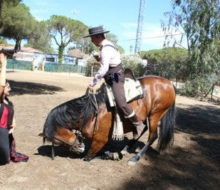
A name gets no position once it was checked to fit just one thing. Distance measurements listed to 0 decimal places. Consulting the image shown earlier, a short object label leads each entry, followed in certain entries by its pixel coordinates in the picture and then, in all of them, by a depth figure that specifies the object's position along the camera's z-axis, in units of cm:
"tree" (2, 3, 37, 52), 2653
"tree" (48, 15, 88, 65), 6331
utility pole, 3495
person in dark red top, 388
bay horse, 437
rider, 413
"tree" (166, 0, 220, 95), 1169
